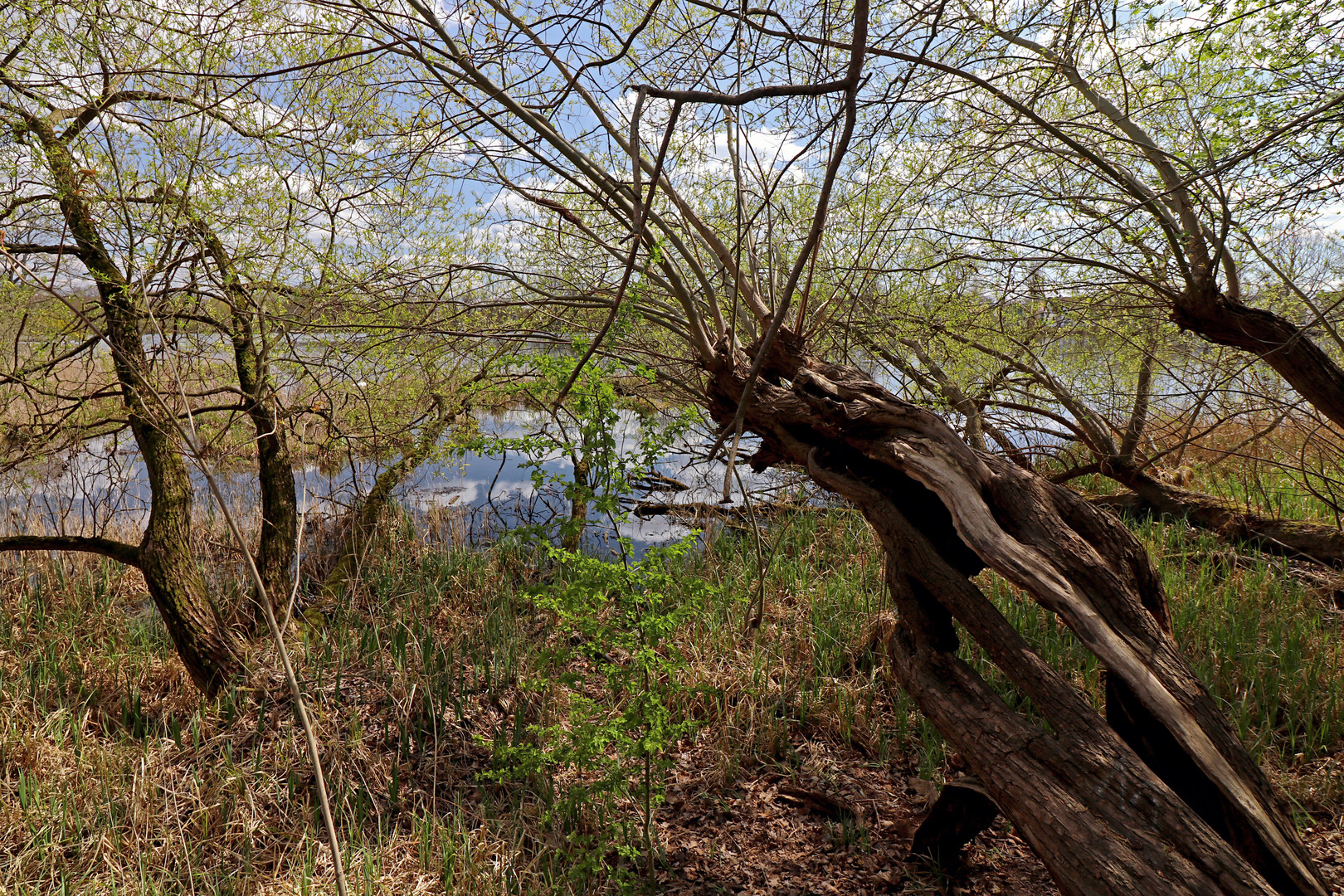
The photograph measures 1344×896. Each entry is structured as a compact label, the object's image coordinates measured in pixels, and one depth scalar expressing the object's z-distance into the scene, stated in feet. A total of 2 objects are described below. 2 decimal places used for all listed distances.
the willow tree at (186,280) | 11.59
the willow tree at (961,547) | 5.50
